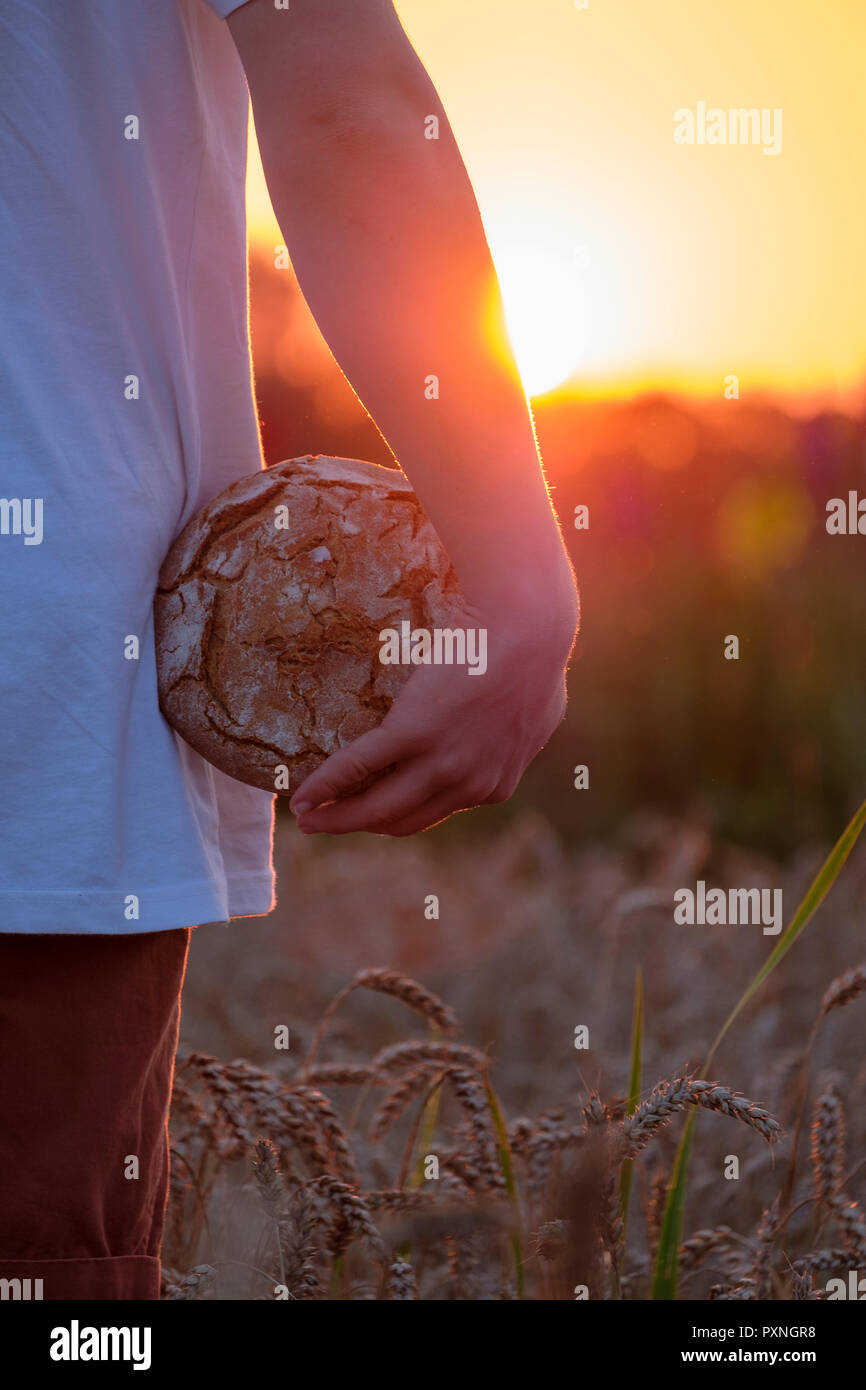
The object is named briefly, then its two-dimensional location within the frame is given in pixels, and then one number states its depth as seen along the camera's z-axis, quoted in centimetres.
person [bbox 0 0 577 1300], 173
